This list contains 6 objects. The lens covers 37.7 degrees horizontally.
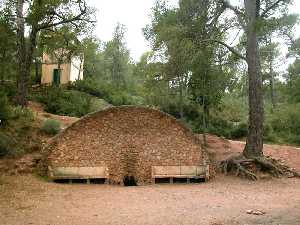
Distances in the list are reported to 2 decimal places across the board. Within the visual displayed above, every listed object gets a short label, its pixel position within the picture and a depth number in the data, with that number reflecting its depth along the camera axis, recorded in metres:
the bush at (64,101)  30.52
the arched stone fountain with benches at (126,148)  18.70
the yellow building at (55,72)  40.38
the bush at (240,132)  30.98
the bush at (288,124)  31.16
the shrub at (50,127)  21.23
